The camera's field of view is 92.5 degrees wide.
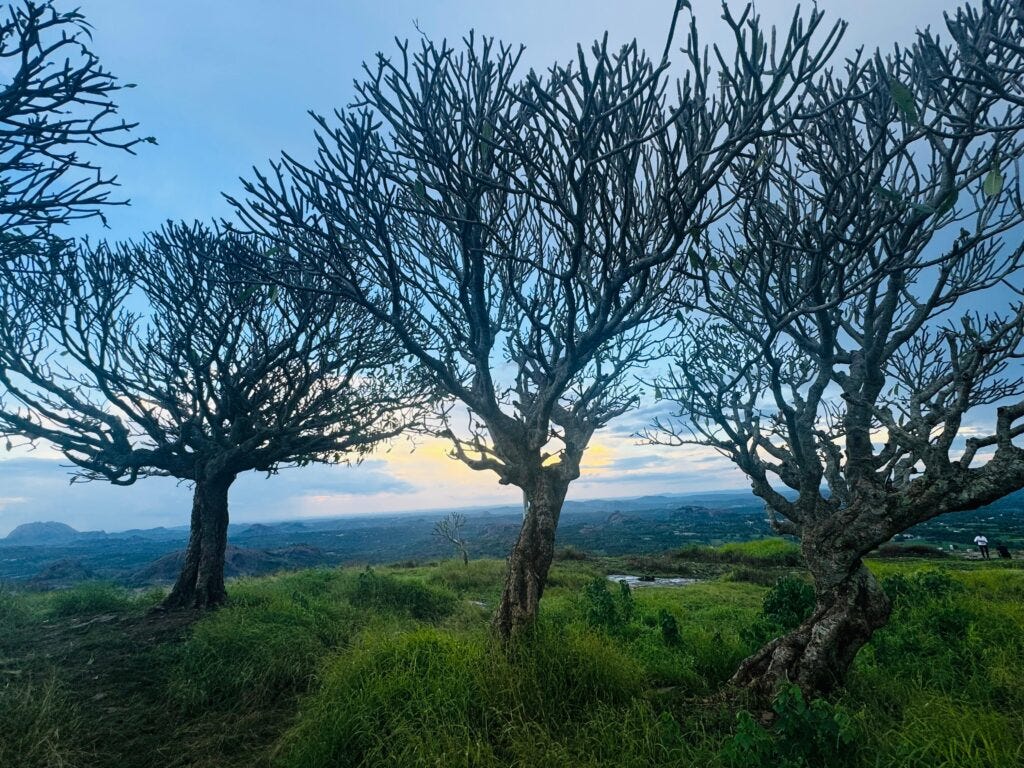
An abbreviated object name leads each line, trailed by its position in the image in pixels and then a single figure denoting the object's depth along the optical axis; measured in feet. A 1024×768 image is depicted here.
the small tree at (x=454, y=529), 81.05
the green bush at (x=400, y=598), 38.55
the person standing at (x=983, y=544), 87.61
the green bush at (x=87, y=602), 37.96
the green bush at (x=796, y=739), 12.41
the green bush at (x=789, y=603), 23.57
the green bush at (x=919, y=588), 30.89
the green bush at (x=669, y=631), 24.90
